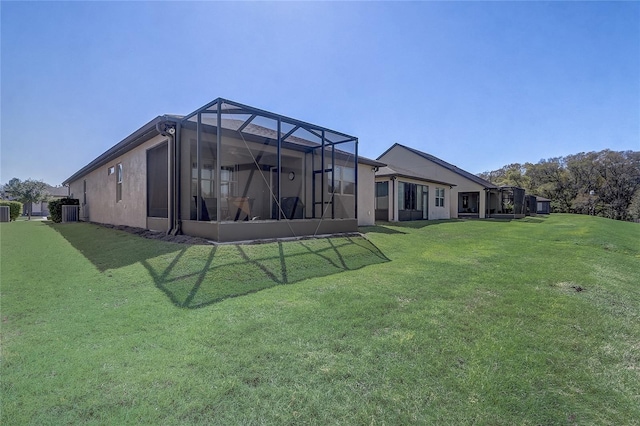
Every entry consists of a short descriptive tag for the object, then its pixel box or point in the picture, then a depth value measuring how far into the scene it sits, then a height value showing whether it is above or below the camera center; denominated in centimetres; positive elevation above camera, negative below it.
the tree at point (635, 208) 4098 +17
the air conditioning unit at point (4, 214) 1823 -30
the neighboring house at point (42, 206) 3970 +43
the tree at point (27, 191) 3506 +217
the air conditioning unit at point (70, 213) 1683 -25
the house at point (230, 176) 744 +112
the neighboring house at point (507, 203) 2844 +63
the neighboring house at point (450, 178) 2581 +280
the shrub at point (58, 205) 1719 +24
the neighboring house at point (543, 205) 4158 +59
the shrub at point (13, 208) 2097 +8
